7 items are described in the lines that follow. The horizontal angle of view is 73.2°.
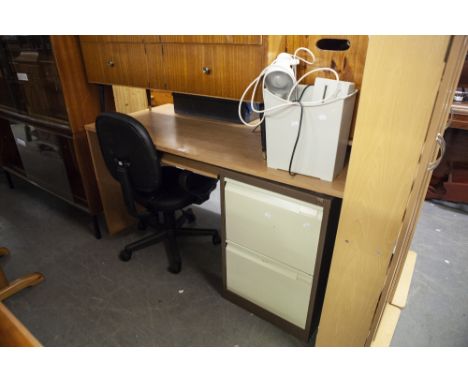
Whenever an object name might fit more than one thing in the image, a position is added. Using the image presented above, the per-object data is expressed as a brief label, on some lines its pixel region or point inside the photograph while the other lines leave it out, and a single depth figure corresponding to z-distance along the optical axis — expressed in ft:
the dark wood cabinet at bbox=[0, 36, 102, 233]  5.82
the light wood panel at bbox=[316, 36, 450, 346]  2.23
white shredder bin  3.29
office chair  4.78
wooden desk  3.94
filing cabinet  3.88
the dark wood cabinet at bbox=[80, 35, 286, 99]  3.96
